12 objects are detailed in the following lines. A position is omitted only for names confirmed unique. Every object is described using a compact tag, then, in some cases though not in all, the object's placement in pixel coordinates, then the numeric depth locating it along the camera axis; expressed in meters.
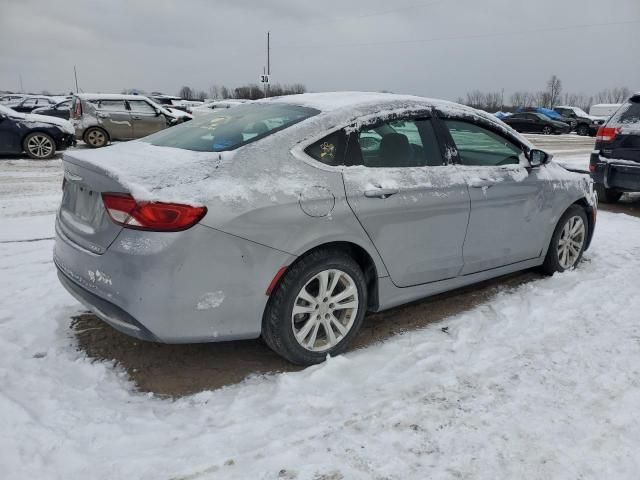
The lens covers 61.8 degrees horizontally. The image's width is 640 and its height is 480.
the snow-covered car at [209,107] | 22.50
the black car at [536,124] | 32.44
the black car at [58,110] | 21.23
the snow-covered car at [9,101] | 25.01
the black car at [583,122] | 33.16
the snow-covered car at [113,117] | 14.31
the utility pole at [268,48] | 50.19
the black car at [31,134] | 11.89
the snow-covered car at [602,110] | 36.84
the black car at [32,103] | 23.94
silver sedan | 2.68
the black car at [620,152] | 7.39
